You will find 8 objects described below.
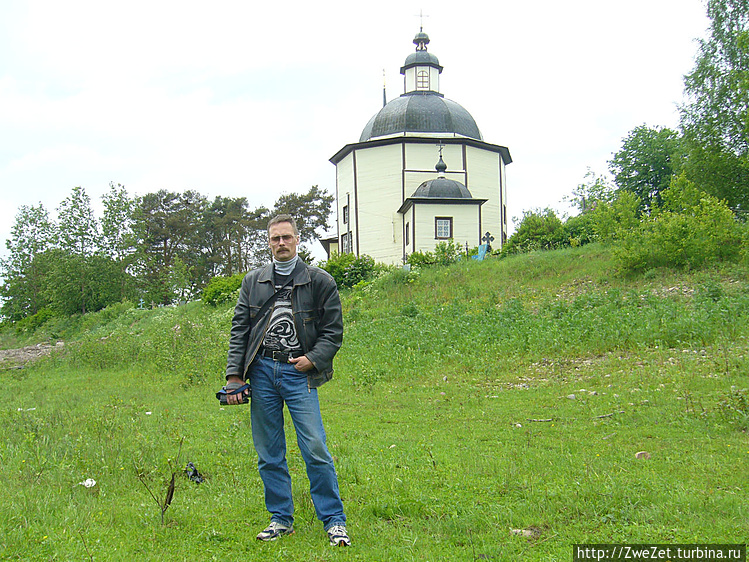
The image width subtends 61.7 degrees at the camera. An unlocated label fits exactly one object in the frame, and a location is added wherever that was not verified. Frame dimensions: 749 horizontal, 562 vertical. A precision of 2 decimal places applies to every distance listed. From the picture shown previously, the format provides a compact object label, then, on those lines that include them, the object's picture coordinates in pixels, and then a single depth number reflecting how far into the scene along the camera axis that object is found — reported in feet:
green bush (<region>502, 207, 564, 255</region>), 88.74
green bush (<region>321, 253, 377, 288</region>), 98.02
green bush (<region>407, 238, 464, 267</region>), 89.35
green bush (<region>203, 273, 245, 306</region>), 105.07
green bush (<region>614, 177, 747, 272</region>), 56.75
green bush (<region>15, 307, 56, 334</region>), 155.30
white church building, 119.44
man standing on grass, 14.01
